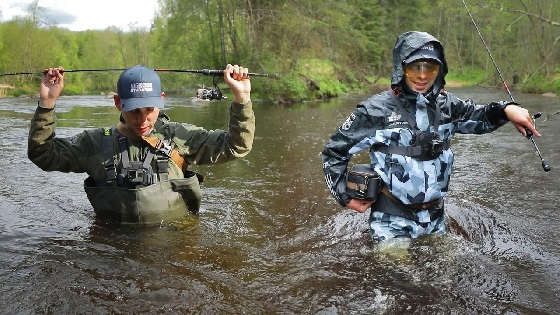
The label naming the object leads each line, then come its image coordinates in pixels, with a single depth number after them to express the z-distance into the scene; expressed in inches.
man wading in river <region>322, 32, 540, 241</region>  149.6
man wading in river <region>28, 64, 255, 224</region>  156.3
